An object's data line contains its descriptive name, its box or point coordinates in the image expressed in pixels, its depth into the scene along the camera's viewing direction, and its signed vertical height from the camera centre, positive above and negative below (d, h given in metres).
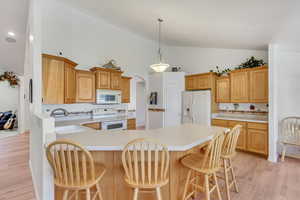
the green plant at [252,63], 4.11 +0.98
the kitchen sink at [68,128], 2.90 -0.53
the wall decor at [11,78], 6.87 +0.98
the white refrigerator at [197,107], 4.71 -0.21
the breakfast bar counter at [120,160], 1.63 -0.64
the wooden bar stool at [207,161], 1.66 -0.67
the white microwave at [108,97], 4.13 +0.09
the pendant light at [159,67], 3.47 +0.73
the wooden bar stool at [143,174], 1.40 -0.67
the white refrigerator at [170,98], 5.41 +0.08
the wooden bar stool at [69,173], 1.37 -0.64
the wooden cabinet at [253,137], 3.68 -0.89
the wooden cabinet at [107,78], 4.08 +0.59
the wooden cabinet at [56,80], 3.02 +0.41
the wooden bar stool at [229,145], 2.07 -0.60
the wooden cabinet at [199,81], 4.82 +0.60
